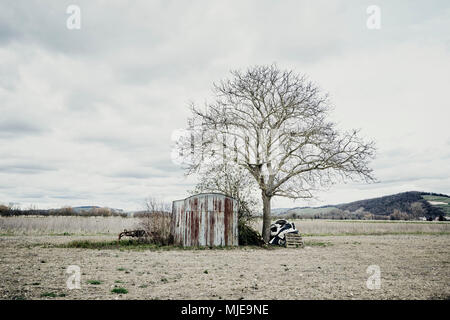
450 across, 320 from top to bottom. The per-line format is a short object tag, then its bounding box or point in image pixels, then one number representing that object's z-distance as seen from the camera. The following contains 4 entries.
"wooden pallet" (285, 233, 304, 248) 21.06
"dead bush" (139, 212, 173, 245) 20.45
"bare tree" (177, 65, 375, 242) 21.08
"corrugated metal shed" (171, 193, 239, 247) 19.62
